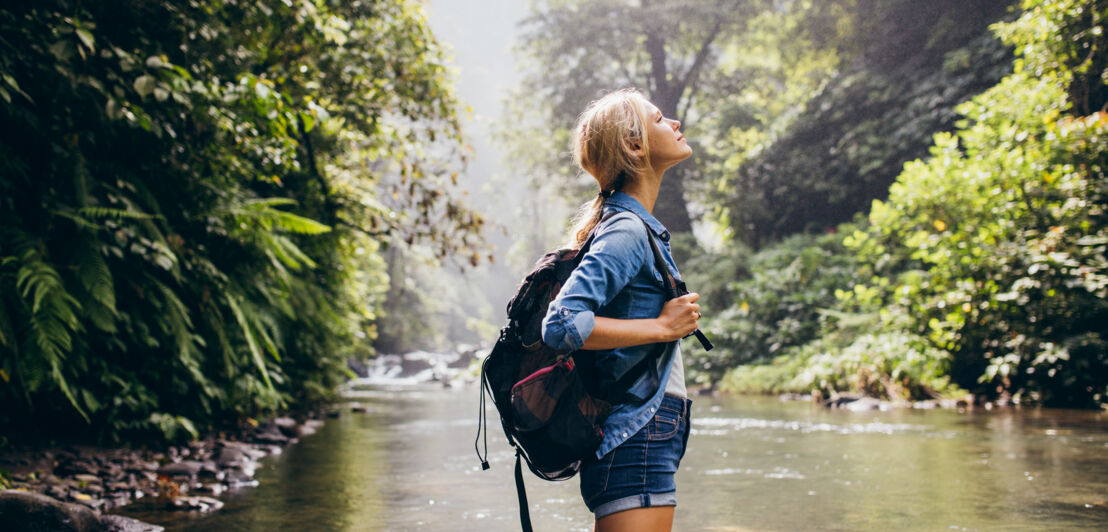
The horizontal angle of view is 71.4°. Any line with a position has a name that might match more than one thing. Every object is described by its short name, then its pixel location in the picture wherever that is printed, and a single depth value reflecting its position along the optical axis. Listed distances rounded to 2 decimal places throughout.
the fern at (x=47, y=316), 4.16
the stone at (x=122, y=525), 3.44
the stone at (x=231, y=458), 5.42
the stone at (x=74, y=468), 4.48
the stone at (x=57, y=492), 3.95
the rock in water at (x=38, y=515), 3.08
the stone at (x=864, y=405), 10.48
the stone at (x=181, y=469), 4.92
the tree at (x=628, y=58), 25.02
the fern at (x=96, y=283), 4.48
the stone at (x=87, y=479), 4.37
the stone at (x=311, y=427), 8.27
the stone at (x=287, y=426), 7.74
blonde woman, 1.85
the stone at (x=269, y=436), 7.01
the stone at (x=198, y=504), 4.11
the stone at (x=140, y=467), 4.81
